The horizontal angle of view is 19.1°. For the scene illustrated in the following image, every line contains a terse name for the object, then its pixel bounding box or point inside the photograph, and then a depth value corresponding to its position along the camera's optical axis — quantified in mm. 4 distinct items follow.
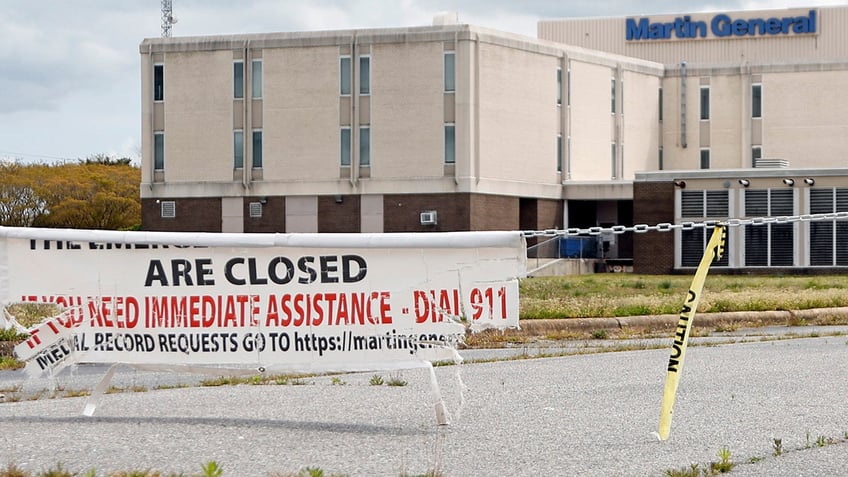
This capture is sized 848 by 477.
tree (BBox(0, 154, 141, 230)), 160743
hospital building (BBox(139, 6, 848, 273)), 104201
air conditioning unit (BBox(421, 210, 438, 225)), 104814
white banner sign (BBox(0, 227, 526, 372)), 16953
